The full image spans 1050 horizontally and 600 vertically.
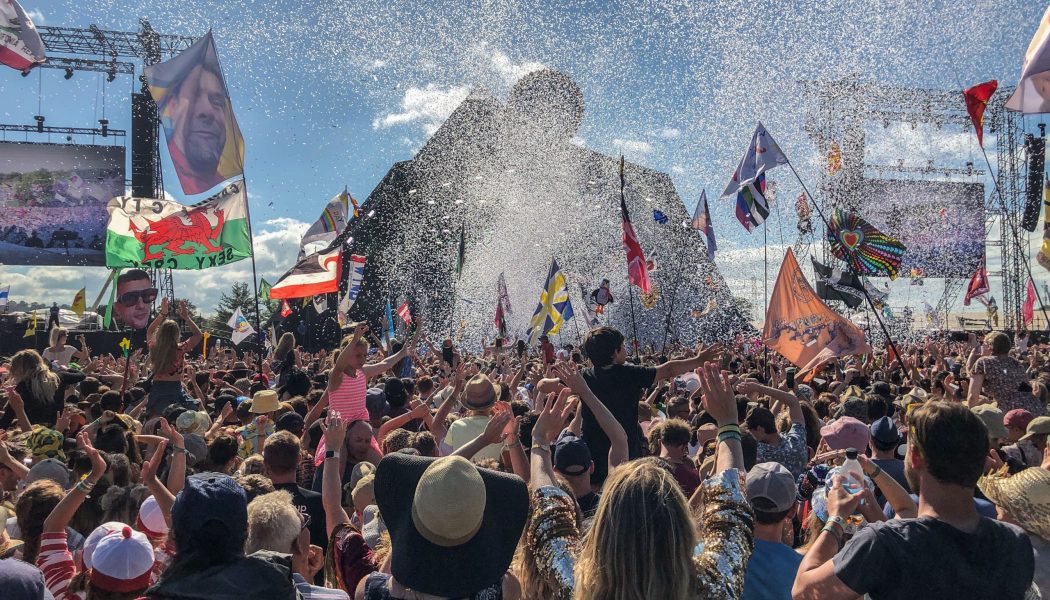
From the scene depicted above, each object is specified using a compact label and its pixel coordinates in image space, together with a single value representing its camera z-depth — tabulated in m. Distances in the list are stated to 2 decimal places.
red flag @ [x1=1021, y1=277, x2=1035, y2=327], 24.44
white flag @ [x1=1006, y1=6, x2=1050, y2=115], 5.37
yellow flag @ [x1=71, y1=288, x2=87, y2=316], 20.95
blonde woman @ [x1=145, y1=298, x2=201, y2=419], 6.12
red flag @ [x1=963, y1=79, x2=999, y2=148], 8.89
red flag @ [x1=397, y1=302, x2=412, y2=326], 16.14
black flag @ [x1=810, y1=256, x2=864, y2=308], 9.48
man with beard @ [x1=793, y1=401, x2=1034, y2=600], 2.03
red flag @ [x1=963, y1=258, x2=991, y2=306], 24.55
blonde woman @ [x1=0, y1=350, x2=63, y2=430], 6.30
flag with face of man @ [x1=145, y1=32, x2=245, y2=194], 8.55
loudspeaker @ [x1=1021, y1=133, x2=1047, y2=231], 14.35
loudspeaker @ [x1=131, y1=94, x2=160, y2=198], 28.08
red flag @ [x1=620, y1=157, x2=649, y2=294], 12.91
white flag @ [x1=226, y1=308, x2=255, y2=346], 16.64
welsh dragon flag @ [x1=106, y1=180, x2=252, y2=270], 9.38
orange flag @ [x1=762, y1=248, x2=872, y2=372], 7.41
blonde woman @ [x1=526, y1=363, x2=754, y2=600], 1.82
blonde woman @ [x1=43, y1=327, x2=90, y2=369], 9.93
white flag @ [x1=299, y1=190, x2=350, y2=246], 17.48
